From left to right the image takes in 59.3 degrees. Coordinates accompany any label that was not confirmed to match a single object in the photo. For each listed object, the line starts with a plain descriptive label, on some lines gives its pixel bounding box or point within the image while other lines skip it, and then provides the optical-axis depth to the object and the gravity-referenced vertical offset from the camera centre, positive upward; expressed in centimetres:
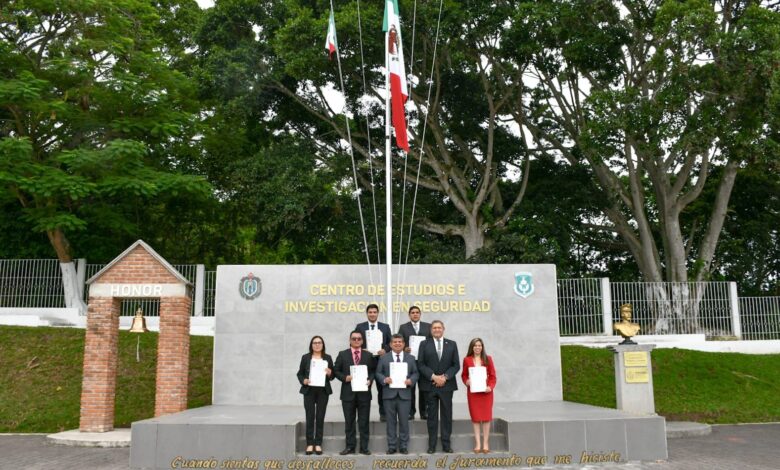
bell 1388 +33
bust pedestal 1127 -72
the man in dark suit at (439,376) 870 -49
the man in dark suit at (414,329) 974 +12
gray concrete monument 1339 +39
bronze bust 1141 +14
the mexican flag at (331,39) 1285 +557
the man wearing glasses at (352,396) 868 -72
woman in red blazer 863 -73
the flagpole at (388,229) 1101 +179
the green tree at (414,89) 1930 +783
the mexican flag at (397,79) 1168 +445
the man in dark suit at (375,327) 941 +16
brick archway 1136 +19
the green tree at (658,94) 1567 +601
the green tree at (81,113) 1822 +645
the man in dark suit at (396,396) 862 -72
